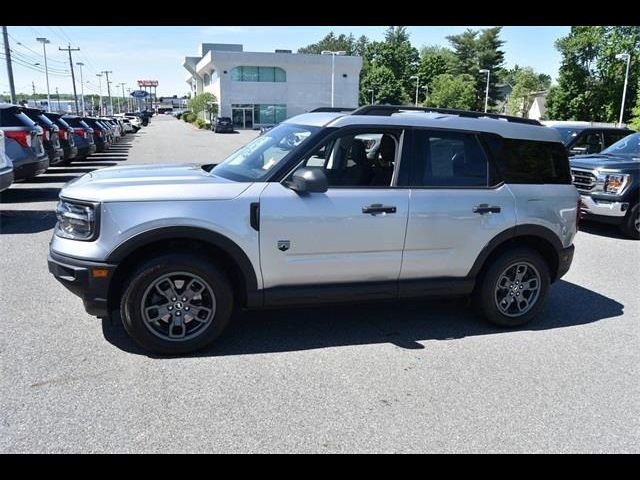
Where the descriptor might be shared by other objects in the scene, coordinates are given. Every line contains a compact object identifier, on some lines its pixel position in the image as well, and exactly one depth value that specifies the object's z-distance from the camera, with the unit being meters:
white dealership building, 56.31
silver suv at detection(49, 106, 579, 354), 3.88
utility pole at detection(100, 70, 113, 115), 96.55
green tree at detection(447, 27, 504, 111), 82.62
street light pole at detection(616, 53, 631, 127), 45.25
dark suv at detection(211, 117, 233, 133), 48.81
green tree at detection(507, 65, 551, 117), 79.50
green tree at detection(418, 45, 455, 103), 87.62
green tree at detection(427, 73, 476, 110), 71.25
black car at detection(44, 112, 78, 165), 14.57
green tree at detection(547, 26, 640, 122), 56.97
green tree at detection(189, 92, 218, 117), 59.72
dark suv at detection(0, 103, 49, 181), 10.00
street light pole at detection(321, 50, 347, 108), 55.00
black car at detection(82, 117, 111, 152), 21.67
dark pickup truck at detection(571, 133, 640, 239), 8.95
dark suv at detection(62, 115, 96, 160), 17.19
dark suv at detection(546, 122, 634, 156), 12.34
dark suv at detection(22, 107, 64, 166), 12.37
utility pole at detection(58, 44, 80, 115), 55.66
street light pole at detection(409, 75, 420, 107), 83.64
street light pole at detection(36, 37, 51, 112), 47.28
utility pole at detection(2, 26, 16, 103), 27.84
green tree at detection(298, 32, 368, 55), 129.50
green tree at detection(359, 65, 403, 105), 81.31
